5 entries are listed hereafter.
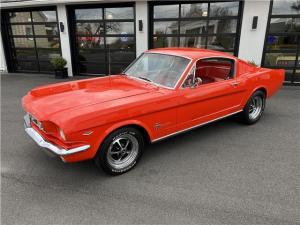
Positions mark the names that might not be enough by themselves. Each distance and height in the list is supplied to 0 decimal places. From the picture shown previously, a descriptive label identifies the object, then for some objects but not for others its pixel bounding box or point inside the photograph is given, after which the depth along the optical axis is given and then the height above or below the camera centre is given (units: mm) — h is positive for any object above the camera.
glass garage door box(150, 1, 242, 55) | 8406 +560
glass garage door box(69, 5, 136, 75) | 9492 +101
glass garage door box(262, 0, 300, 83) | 7793 +32
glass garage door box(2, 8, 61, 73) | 10352 +78
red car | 2730 -835
